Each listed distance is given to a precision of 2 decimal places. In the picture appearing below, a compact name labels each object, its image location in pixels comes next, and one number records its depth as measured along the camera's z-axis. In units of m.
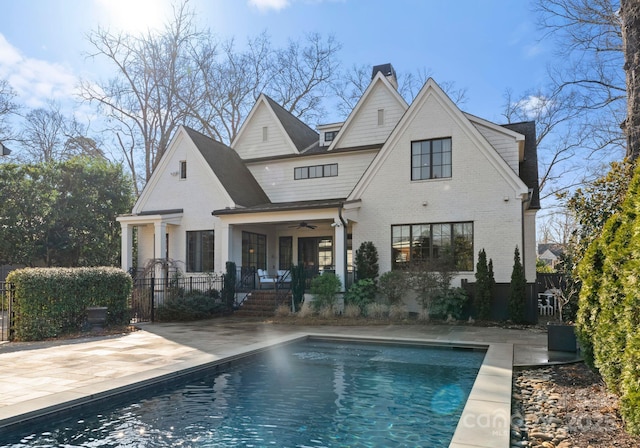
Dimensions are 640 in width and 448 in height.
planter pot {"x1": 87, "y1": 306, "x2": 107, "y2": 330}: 11.53
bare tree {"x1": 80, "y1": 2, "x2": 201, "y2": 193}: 28.72
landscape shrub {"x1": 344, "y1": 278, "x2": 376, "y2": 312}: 15.04
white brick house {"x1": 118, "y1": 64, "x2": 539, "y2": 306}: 15.34
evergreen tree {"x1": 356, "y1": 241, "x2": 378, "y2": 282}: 16.06
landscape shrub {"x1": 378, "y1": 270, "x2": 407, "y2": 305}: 14.75
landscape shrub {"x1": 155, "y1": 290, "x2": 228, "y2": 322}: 14.59
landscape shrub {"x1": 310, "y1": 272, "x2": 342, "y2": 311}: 15.29
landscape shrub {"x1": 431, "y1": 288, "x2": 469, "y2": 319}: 14.09
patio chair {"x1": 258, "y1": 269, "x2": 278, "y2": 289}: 18.15
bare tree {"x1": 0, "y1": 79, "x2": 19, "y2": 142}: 28.28
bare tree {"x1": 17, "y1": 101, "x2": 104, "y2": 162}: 32.47
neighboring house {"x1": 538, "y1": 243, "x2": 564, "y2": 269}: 52.36
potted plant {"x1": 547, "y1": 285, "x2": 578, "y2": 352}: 8.38
